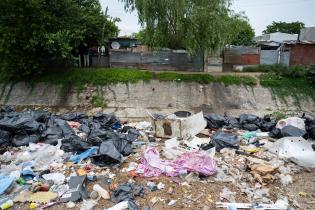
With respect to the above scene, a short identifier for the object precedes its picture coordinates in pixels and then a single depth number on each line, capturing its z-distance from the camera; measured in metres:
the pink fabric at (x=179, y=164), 5.19
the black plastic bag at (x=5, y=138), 6.48
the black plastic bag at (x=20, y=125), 6.66
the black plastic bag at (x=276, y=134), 7.34
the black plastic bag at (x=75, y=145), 6.20
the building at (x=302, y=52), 19.22
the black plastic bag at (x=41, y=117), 7.99
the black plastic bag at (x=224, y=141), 6.47
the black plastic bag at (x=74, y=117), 9.15
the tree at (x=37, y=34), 14.75
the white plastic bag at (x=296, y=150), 5.67
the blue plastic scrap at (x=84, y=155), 5.83
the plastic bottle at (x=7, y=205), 4.33
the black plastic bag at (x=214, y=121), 8.37
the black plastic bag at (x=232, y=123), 8.53
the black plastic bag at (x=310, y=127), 7.20
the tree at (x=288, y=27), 40.81
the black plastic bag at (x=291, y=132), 7.02
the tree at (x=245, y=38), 29.61
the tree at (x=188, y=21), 15.02
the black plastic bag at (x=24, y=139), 6.55
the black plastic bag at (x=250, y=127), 8.29
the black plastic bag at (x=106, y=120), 8.63
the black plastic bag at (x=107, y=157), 5.55
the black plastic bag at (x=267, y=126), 8.00
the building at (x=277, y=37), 30.80
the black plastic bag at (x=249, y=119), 8.62
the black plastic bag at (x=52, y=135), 6.71
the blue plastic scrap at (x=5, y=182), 4.69
